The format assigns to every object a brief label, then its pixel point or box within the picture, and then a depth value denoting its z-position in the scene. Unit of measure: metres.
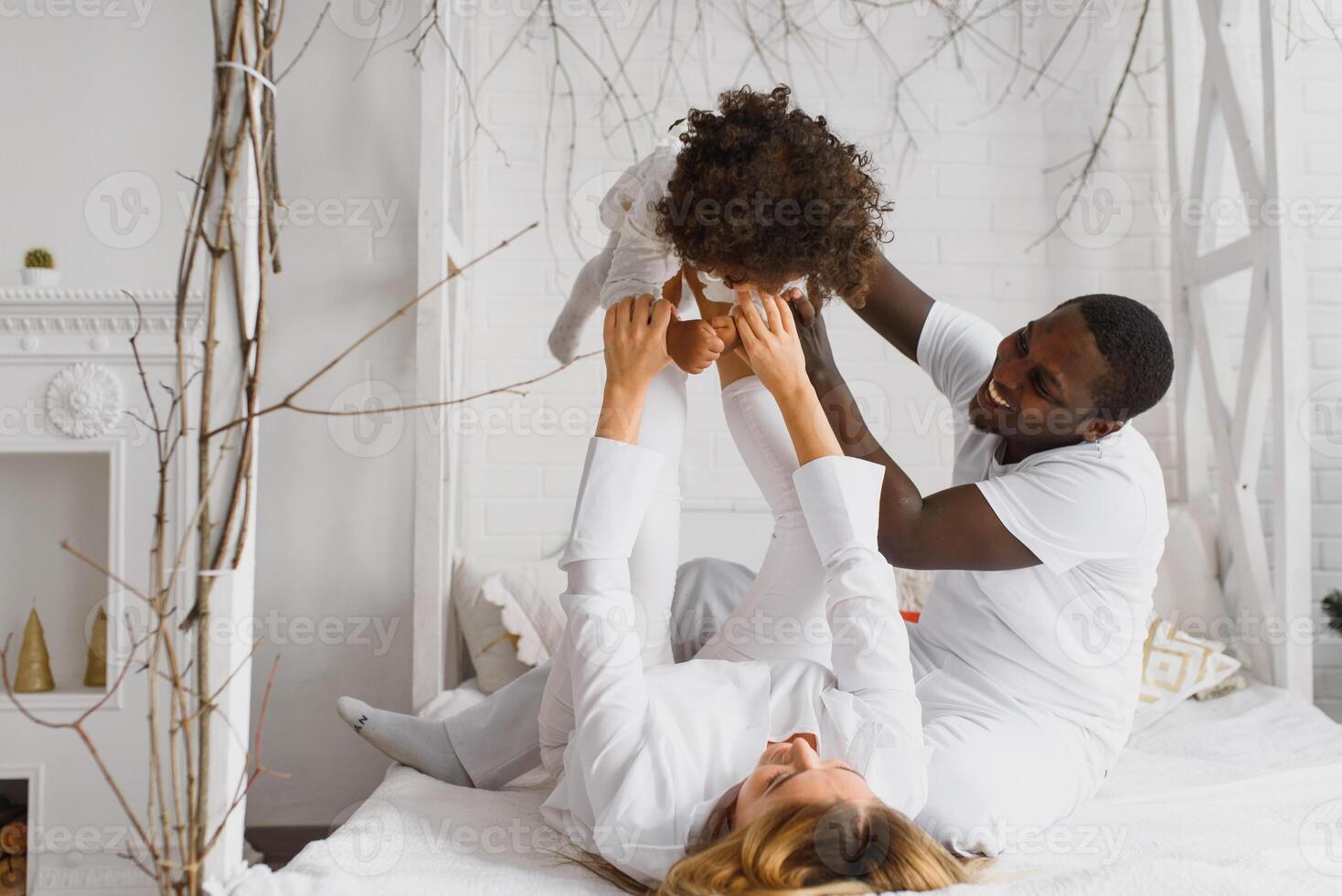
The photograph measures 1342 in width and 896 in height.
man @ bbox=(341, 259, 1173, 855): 1.38
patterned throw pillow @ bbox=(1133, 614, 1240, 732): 2.09
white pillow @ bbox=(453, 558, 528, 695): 2.16
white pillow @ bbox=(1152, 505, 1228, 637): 2.50
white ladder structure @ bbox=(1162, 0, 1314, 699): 2.26
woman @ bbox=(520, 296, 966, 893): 1.04
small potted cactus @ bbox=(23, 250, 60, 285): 1.89
